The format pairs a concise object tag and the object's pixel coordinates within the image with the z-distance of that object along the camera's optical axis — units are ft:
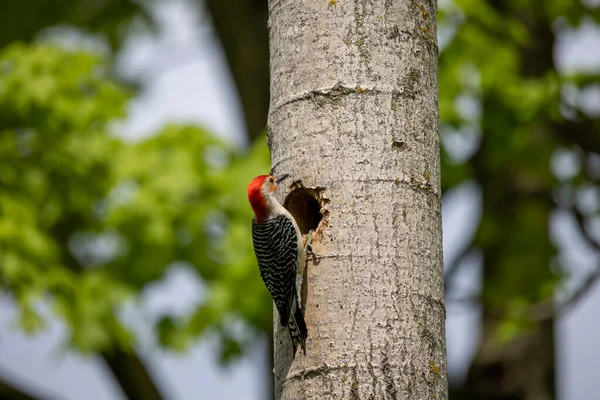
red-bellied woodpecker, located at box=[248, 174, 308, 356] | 23.78
